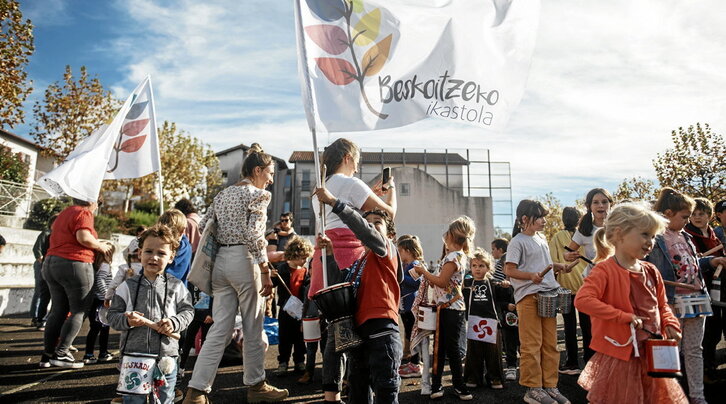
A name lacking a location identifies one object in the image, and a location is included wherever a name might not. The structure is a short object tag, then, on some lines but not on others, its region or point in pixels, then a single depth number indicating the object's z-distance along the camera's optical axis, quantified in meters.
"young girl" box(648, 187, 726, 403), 4.11
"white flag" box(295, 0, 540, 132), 3.72
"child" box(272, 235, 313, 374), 5.81
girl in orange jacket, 2.88
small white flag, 5.75
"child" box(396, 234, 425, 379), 5.88
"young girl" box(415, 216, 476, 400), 4.65
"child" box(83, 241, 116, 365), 6.18
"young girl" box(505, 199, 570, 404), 4.38
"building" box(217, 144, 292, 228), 59.94
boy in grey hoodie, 3.41
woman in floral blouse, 4.22
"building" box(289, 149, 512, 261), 38.59
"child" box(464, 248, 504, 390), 5.22
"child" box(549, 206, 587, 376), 5.71
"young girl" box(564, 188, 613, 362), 5.33
